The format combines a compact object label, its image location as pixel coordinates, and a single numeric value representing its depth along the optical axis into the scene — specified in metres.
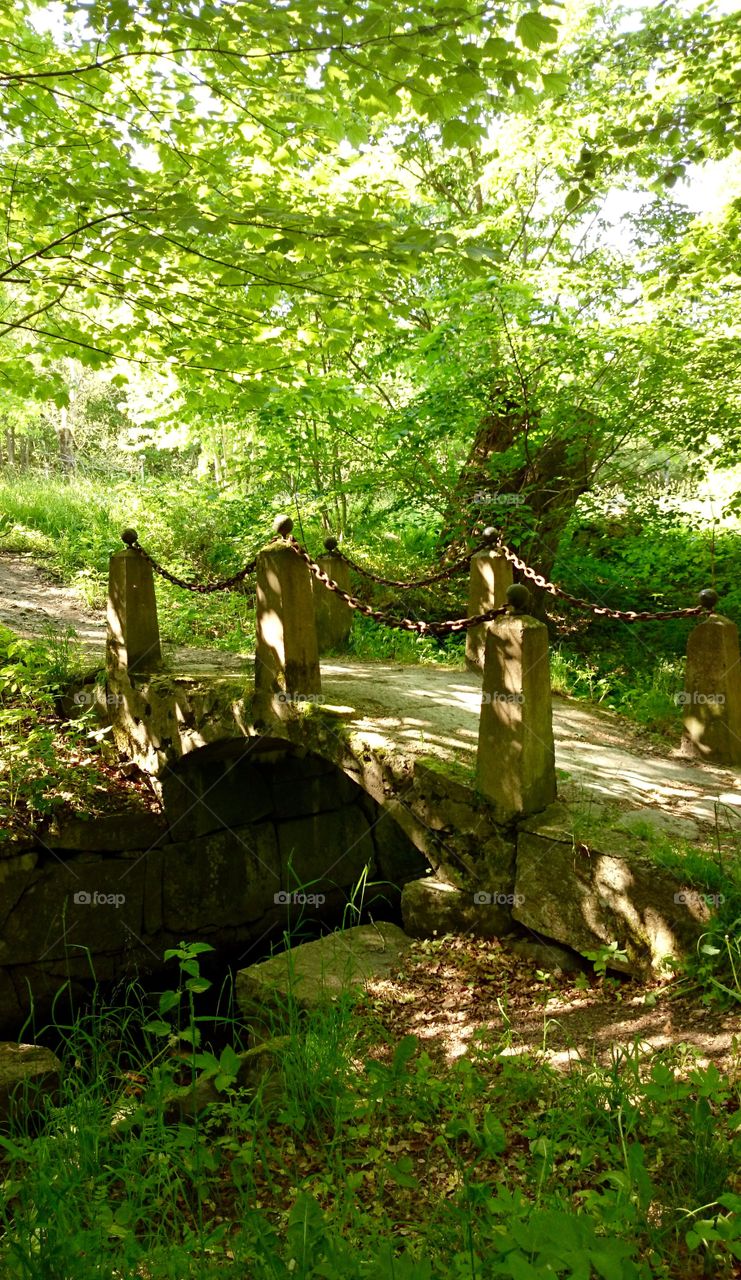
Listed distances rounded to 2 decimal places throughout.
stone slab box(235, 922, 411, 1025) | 4.63
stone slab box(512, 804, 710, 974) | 4.07
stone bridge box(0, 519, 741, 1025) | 4.73
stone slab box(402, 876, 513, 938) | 5.02
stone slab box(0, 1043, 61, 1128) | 4.93
